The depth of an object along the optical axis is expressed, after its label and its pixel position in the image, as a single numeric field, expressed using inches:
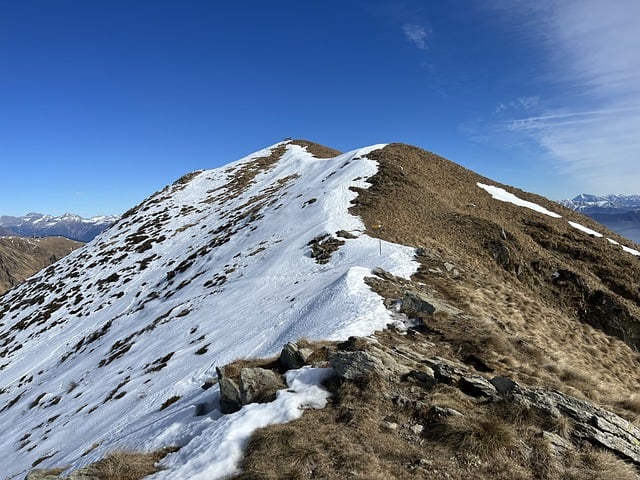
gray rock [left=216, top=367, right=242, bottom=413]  397.7
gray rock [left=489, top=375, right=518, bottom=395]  364.2
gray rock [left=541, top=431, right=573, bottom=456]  301.4
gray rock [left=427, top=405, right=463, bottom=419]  337.1
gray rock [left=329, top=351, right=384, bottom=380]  395.5
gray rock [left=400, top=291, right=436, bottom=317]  603.5
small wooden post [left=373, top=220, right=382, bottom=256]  1085.9
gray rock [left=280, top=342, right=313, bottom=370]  451.2
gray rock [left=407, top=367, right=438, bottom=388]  388.5
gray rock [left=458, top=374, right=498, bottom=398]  370.6
